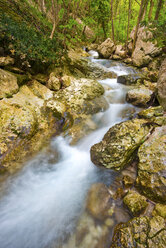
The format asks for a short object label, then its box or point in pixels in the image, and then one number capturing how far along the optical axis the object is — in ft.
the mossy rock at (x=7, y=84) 13.35
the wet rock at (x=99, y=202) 9.10
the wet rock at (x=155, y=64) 35.51
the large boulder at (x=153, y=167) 8.59
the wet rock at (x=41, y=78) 18.61
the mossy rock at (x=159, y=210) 7.82
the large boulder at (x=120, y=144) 10.79
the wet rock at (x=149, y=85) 25.07
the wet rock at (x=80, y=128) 15.01
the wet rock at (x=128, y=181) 10.15
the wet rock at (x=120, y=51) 46.44
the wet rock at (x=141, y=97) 19.23
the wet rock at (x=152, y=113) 14.47
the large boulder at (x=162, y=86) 16.22
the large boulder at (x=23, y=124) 11.16
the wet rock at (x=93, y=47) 58.54
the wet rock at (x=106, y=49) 46.29
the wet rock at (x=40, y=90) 16.87
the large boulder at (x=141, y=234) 6.61
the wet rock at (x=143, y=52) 36.58
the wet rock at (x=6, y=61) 15.08
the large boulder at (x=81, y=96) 17.54
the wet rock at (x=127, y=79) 26.71
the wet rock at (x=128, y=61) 42.09
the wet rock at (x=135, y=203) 8.49
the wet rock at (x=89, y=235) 7.73
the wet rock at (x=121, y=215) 8.62
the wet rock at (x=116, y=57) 45.83
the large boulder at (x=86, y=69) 25.02
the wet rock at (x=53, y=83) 18.54
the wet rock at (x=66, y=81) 19.45
